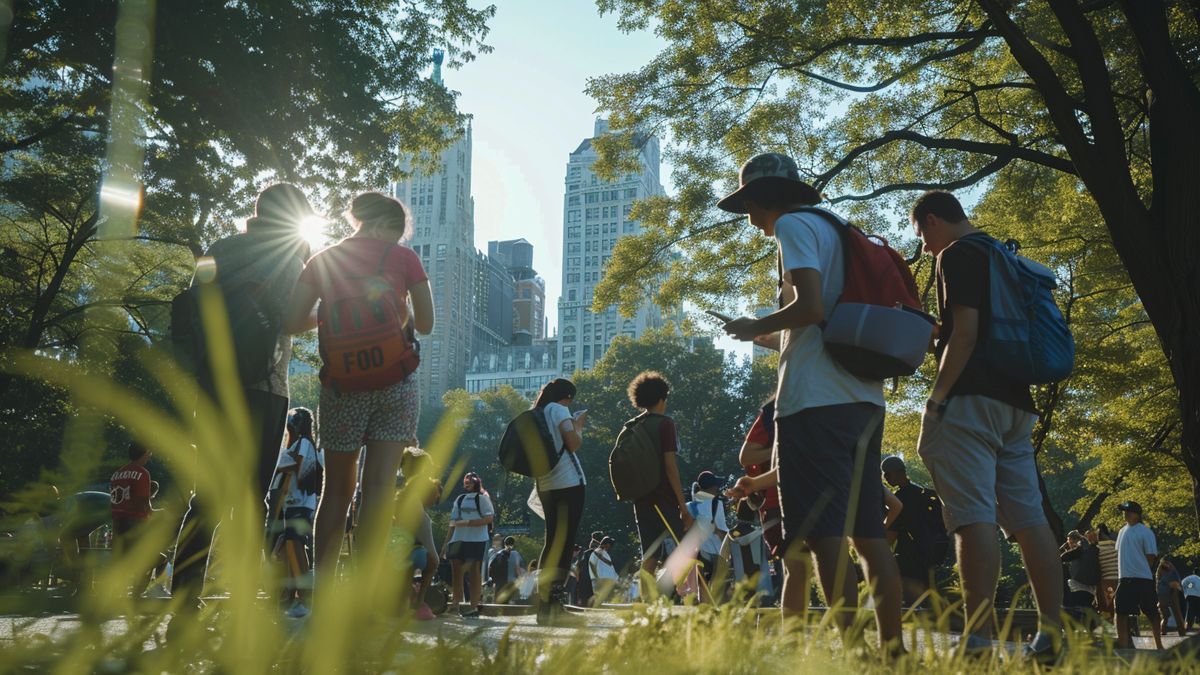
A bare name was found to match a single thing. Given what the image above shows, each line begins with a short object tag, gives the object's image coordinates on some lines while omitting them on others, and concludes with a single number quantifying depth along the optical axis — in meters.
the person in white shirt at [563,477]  6.61
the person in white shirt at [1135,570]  11.12
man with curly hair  6.52
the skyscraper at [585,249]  145.62
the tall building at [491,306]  156.26
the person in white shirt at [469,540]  10.13
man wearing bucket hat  3.20
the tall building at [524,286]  180.12
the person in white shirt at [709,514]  9.37
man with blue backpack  3.76
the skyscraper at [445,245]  133.75
